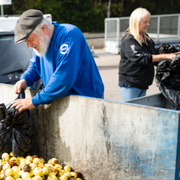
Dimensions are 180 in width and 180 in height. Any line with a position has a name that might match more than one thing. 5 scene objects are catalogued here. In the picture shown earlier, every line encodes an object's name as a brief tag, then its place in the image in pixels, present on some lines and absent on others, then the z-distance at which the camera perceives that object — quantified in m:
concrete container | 2.22
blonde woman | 3.46
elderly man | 2.62
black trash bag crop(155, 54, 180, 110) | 3.40
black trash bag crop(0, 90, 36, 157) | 2.95
